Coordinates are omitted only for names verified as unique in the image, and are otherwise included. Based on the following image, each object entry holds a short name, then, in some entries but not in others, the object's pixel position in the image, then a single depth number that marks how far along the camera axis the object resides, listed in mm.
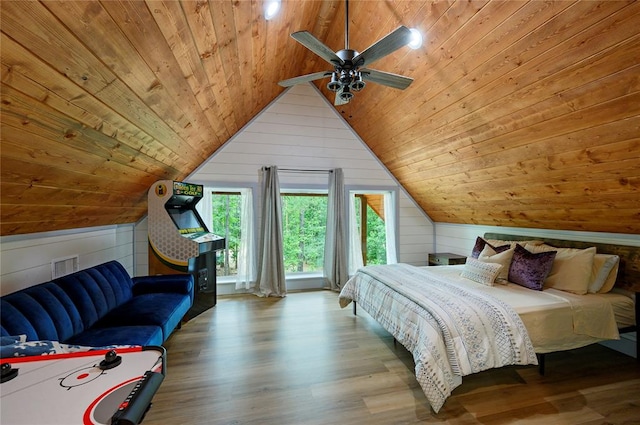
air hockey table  905
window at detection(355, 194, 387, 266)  5652
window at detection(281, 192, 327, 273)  5145
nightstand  4645
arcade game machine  3469
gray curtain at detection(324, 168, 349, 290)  4879
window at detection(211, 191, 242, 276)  4770
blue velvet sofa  1911
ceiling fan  1794
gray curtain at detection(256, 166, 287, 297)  4578
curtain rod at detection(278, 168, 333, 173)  4781
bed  2064
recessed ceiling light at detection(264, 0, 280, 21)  2118
